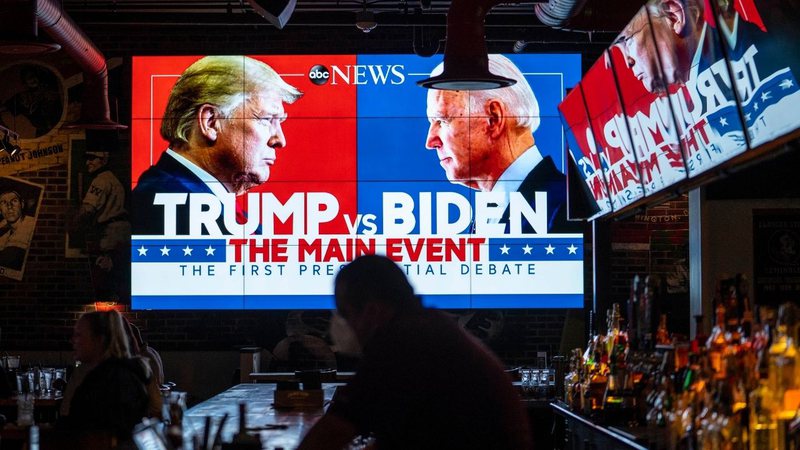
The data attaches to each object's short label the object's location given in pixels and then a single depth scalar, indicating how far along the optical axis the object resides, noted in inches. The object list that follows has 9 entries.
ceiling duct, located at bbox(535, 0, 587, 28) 322.0
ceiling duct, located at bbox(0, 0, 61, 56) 267.6
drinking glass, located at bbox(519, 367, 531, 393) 321.1
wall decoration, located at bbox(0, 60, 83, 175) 456.4
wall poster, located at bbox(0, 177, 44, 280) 458.9
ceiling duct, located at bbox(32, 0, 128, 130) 350.3
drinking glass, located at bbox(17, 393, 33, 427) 257.5
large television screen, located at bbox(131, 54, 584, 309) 443.8
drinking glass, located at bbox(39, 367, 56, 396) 348.8
